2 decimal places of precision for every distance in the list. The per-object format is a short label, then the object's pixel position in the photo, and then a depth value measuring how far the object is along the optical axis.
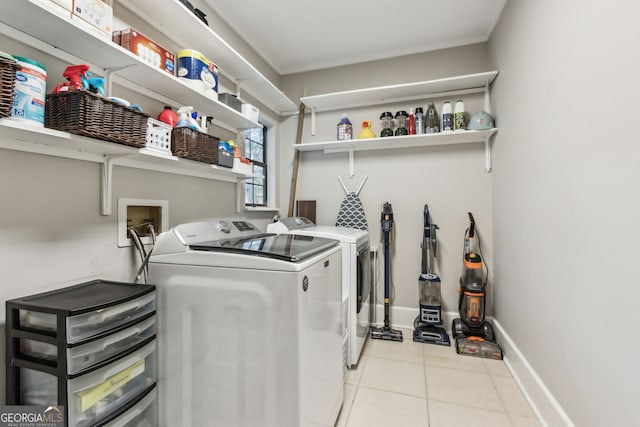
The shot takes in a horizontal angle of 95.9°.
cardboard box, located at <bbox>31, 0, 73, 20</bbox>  0.96
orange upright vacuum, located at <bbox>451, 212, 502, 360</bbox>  2.41
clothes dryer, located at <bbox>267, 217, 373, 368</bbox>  2.13
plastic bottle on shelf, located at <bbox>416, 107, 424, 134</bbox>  2.79
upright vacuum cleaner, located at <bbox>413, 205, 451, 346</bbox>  2.67
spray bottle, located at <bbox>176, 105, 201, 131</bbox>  1.59
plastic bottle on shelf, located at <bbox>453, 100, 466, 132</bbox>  2.65
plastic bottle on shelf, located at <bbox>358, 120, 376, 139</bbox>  2.96
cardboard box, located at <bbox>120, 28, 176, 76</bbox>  1.35
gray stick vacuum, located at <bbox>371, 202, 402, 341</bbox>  2.71
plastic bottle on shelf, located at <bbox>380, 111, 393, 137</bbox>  2.89
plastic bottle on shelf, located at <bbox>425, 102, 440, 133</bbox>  2.79
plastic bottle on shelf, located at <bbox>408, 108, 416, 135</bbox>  2.84
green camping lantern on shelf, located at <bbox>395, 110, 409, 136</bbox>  2.88
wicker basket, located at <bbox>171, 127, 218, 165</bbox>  1.55
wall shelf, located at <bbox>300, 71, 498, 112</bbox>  2.63
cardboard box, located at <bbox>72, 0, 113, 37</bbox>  1.06
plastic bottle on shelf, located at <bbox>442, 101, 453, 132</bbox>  2.69
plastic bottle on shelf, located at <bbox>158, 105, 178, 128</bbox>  1.60
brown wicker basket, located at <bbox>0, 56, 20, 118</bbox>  0.85
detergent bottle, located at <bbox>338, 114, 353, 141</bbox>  2.98
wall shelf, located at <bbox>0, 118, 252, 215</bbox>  1.00
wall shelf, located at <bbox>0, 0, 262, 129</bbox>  1.02
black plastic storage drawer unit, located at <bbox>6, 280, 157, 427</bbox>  0.96
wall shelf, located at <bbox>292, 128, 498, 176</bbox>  2.66
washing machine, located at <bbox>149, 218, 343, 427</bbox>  1.13
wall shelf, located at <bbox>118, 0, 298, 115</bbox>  1.60
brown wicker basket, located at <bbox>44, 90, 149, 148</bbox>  1.02
